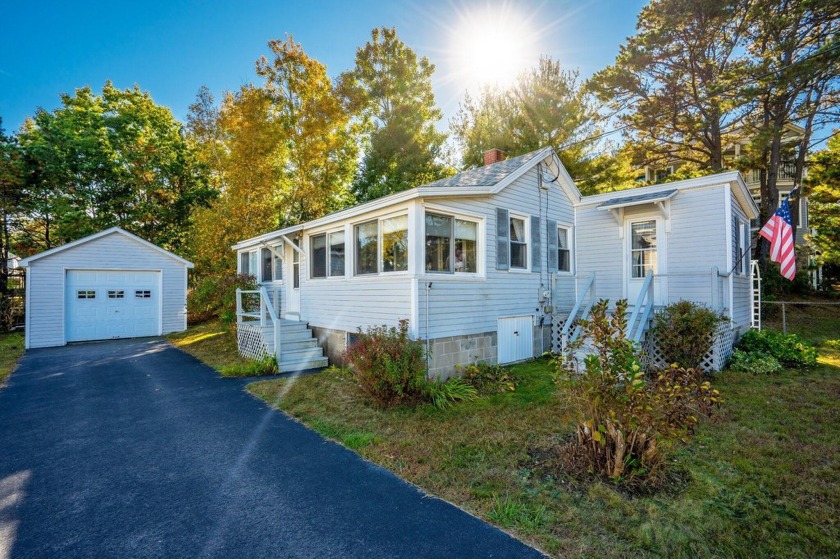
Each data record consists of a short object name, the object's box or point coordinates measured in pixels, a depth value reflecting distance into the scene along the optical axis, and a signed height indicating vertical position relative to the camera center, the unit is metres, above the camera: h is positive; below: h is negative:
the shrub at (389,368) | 6.49 -1.43
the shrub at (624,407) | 3.72 -1.24
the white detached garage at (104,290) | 13.99 -0.20
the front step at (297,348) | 9.60 -1.65
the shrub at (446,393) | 6.63 -1.96
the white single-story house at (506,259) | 7.83 +0.55
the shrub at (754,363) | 8.45 -1.84
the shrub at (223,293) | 12.49 -0.29
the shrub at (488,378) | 7.56 -1.95
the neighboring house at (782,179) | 20.73 +5.71
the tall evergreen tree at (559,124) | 18.89 +7.71
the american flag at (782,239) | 8.70 +0.90
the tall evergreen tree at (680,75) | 15.77 +9.00
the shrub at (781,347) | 8.80 -1.62
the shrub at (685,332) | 7.97 -1.08
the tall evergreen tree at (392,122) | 22.05 +9.19
